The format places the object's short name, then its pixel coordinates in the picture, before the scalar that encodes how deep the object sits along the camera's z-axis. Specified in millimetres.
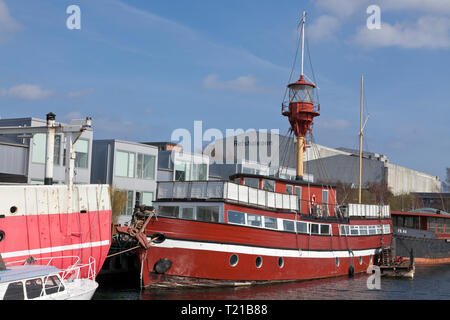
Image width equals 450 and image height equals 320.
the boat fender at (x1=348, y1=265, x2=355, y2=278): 36031
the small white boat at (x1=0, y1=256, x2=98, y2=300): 15773
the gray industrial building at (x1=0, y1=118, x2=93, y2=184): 34906
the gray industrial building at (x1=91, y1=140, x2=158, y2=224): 43812
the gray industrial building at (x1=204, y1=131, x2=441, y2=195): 75750
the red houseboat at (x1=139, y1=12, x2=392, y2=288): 26172
